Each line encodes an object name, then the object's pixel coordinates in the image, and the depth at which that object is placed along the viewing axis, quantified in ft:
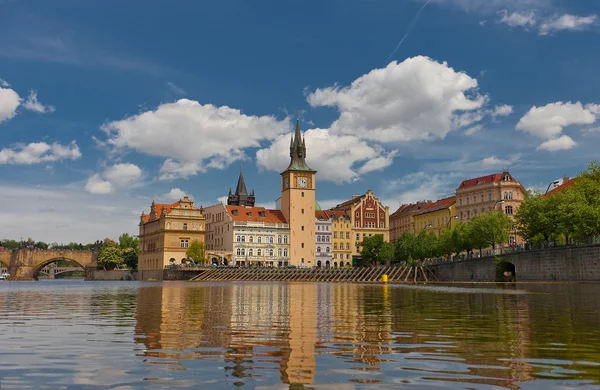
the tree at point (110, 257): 543.76
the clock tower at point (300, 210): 492.54
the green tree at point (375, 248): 468.75
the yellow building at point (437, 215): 483.27
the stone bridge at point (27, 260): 526.16
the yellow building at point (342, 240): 530.27
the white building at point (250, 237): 470.39
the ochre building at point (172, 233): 456.04
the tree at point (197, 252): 433.89
